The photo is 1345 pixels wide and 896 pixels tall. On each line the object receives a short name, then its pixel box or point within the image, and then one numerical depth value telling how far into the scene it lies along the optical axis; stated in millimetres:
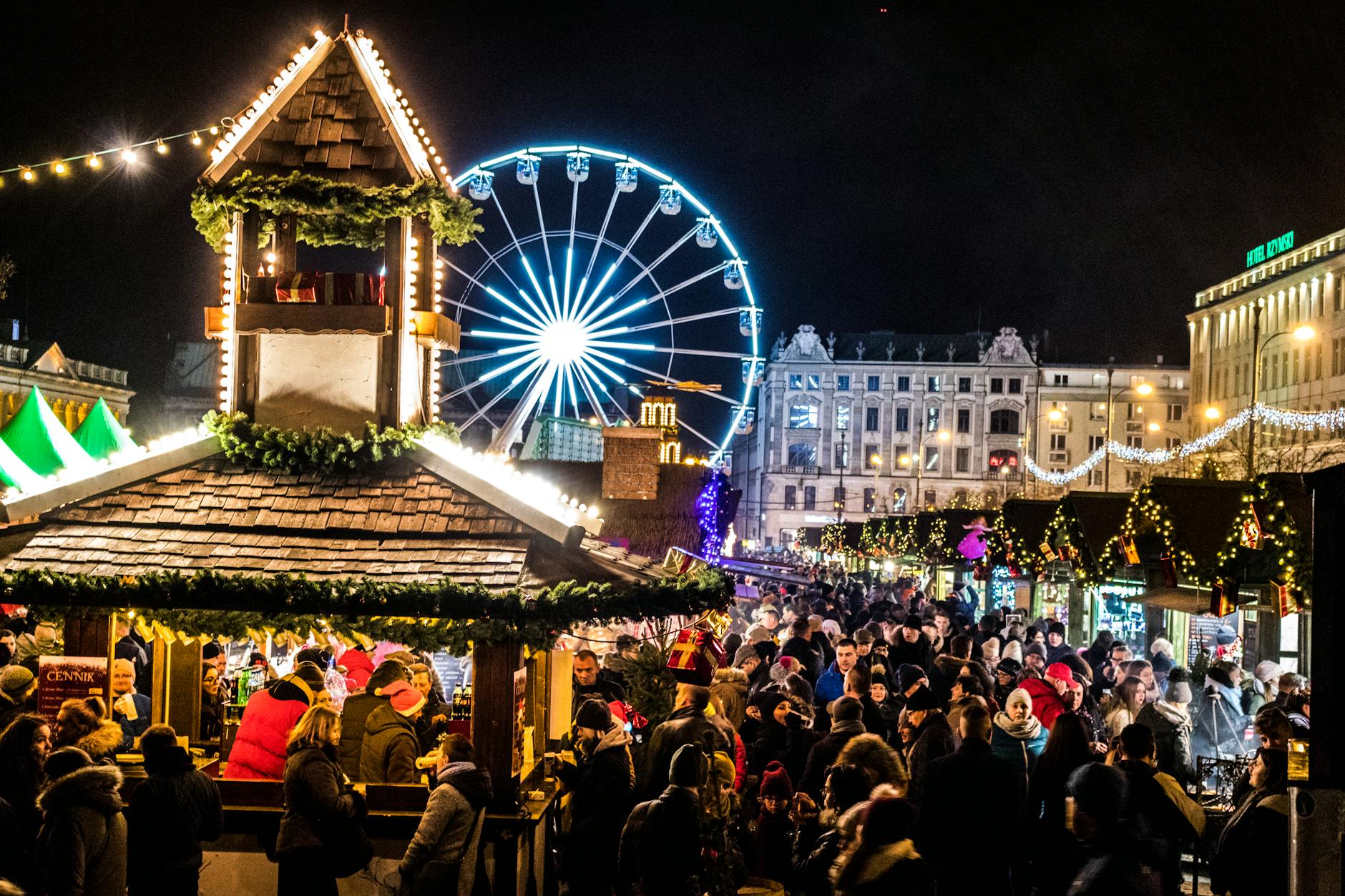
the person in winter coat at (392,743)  7137
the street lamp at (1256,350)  21234
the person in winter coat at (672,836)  5895
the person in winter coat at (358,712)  7281
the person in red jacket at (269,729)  7293
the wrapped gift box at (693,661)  8367
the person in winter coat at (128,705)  8273
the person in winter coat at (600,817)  7148
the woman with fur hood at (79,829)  5668
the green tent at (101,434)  26281
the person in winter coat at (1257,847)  6133
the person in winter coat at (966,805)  6766
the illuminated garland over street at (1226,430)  38781
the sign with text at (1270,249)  70250
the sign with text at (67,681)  7379
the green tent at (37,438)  21812
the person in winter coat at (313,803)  6203
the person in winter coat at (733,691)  9711
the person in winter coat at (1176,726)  8938
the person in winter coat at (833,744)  7688
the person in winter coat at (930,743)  7758
